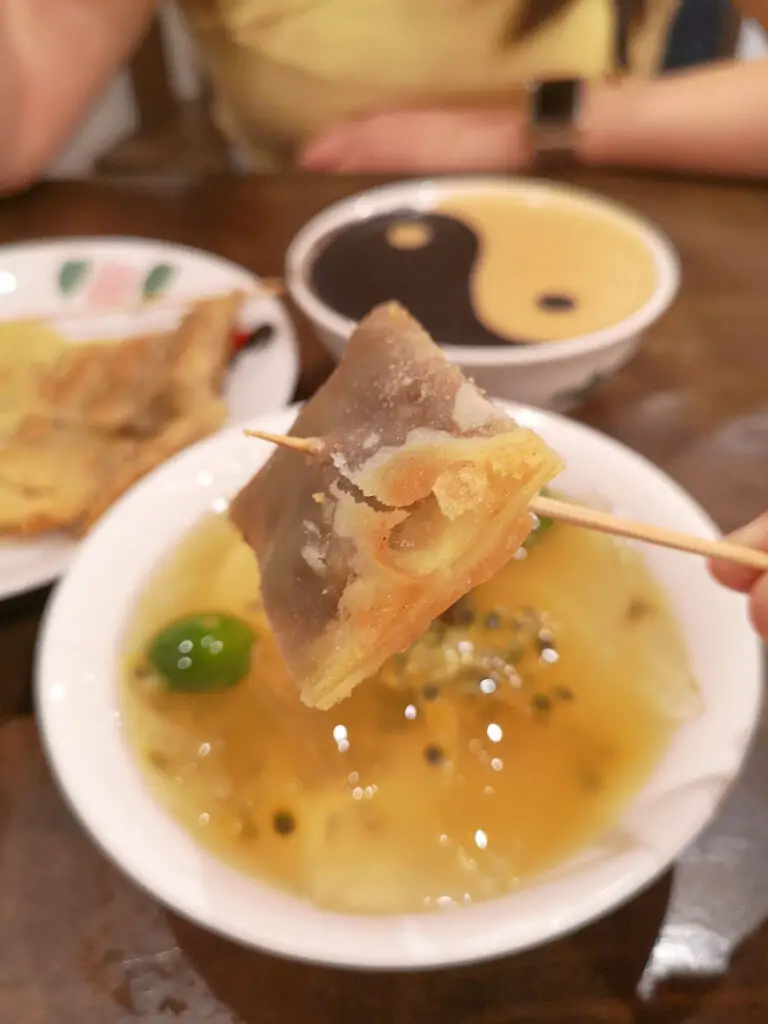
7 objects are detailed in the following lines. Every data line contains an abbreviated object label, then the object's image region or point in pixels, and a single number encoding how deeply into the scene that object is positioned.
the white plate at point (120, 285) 0.34
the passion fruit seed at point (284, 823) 0.19
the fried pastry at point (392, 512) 0.15
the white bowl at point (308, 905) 0.16
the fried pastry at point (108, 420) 0.27
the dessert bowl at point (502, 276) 0.28
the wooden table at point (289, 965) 0.18
